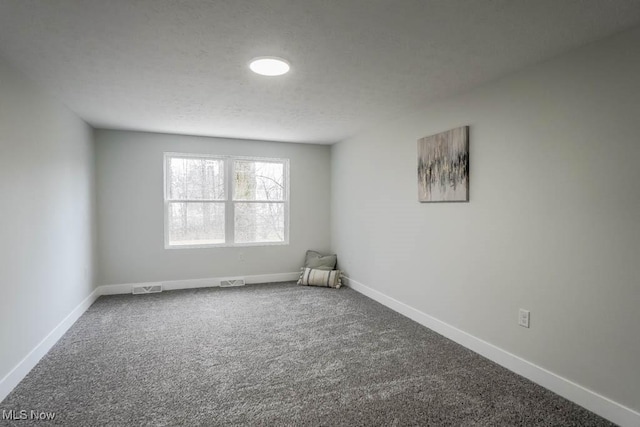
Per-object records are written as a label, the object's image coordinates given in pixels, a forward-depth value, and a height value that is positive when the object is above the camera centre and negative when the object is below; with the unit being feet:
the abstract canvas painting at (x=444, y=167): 9.98 +1.14
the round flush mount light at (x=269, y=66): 7.82 +3.22
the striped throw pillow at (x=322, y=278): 16.70 -3.60
